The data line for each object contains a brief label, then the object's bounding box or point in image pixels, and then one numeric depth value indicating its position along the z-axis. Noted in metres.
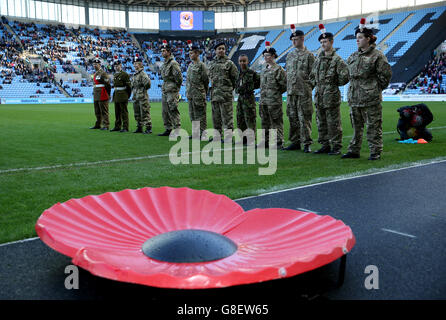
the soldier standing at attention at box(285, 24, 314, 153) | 7.04
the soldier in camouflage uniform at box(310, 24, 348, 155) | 6.49
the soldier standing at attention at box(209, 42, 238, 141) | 8.45
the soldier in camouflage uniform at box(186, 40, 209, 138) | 9.11
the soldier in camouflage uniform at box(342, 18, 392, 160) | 5.98
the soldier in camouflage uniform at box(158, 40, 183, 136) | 9.66
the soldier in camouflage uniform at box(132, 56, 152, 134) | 10.70
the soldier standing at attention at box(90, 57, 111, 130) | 11.72
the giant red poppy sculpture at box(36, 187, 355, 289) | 1.67
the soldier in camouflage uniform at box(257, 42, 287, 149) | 7.53
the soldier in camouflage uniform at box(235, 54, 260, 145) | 8.05
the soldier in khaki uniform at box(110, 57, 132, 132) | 11.09
